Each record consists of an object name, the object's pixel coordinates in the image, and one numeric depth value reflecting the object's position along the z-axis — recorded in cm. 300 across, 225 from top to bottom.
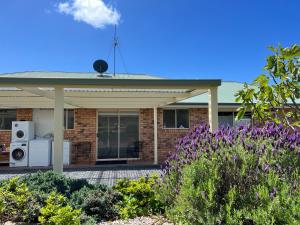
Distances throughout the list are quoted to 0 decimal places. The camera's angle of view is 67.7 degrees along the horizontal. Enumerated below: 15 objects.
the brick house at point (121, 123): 1019
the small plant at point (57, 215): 273
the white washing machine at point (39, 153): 986
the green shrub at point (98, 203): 353
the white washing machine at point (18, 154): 979
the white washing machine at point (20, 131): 990
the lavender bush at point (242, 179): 218
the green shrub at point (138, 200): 357
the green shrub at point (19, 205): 327
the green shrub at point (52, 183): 397
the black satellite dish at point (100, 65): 838
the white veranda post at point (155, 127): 1015
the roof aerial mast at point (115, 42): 1187
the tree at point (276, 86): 273
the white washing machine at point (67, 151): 996
